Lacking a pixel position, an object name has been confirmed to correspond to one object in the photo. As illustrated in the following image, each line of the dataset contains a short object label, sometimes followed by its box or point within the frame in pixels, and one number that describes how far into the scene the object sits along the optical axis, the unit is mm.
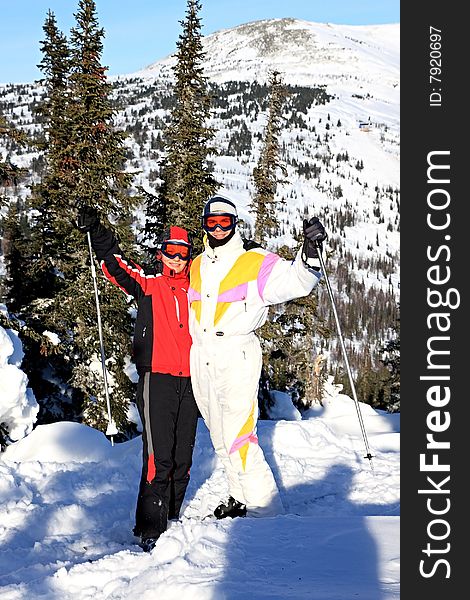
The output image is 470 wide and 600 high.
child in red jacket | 4758
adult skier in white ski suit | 4539
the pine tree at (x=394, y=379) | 32006
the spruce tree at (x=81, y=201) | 15508
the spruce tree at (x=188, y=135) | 16750
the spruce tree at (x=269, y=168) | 20594
